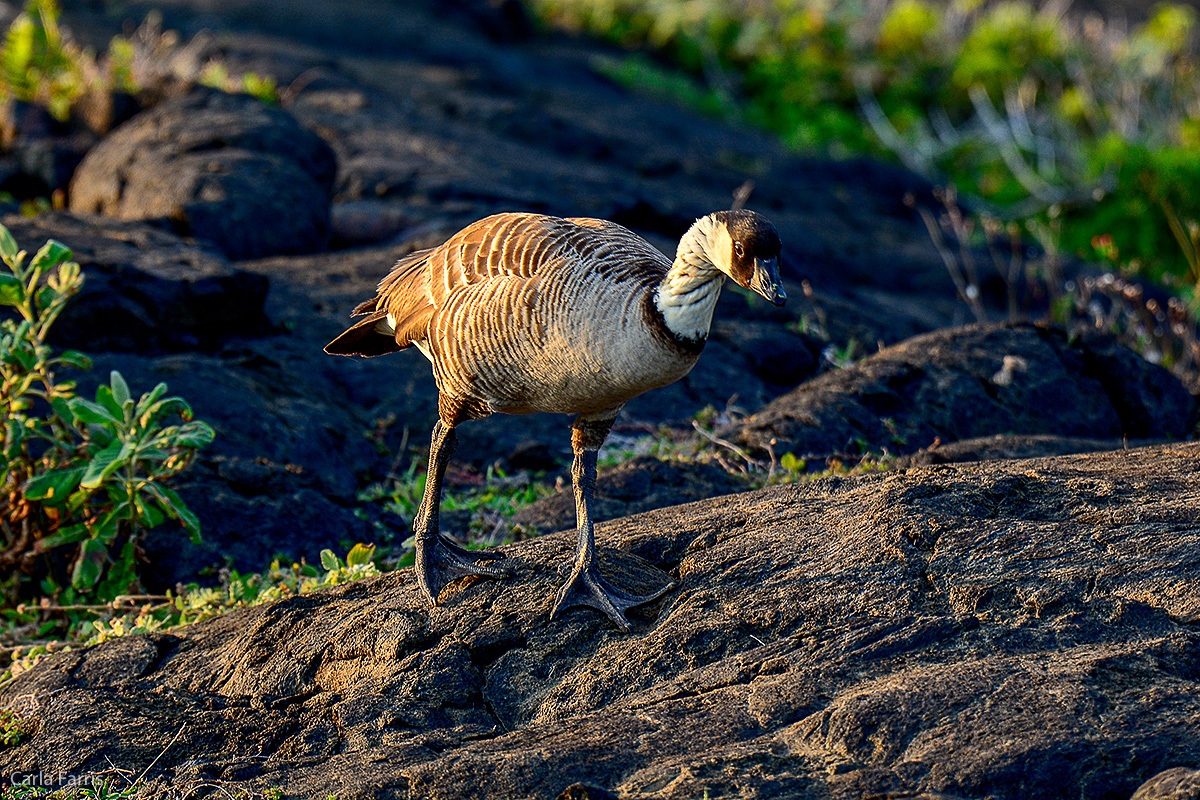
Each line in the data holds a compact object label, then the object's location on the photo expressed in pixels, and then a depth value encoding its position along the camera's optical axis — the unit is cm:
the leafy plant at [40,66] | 2061
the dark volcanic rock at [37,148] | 1986
